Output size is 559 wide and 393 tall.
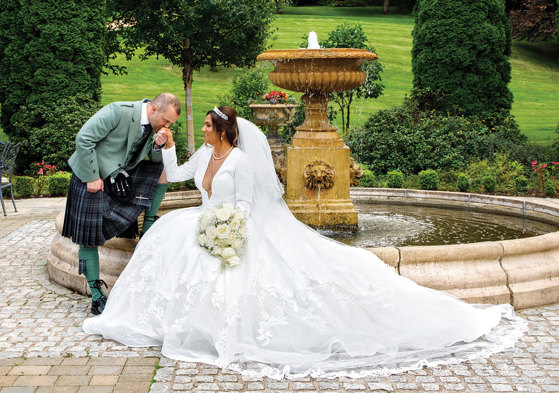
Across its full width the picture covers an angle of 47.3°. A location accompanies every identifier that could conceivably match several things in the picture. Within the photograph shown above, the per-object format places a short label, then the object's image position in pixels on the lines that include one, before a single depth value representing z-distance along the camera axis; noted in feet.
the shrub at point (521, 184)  36.97
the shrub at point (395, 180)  37.47
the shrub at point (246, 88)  62.23
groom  17.01
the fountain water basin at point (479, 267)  17.72
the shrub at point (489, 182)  36.65
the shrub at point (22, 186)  39.45
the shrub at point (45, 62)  46.75
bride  14.52
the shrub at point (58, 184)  39.83
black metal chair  32.14
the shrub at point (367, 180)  38.96
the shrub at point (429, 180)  36.73
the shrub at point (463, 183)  35.78
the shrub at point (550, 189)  36.58
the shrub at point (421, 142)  47.09
